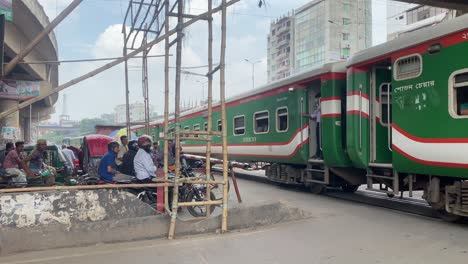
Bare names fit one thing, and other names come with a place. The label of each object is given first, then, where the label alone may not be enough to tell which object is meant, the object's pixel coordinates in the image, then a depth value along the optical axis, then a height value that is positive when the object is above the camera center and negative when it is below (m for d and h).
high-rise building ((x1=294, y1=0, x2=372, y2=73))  61.62 +15.13
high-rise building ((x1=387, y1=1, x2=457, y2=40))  57.67 +16.08
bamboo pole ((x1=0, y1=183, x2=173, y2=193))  6.04 -0.69
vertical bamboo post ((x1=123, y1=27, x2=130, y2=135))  15.71 +1.37
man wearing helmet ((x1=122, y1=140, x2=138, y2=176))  9.02 -0.48
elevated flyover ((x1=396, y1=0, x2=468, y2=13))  12.82 +3.78
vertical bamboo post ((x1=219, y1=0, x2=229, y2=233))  7.13 +0.49
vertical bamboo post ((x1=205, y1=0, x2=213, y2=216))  7.40 +0.83
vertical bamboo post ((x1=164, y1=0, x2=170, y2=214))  7.06 +0.40
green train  7.13 +0.31
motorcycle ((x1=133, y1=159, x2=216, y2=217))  7.88 -1.02
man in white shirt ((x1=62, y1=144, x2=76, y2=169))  13.35 -0.54
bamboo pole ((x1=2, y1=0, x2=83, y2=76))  6.31 +1.43
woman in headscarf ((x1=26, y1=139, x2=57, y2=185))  10.42 -0.45
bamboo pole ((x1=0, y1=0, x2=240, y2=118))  6.67 +1.09
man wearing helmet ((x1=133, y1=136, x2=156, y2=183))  8.10 -0.46
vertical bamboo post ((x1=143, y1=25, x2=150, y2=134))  14.66 +1.72
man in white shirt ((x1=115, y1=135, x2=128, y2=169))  12.88 -0.20
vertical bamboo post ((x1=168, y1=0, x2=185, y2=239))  6.76 +0.42
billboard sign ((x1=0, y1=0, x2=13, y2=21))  9.52 +2.71
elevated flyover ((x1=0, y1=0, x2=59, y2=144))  13.88 +3.05
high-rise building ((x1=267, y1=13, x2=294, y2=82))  78.38 +16.35
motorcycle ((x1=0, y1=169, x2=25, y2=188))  7.87 -0.77
